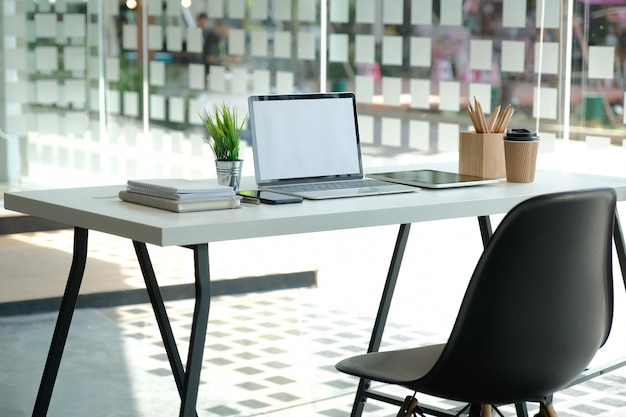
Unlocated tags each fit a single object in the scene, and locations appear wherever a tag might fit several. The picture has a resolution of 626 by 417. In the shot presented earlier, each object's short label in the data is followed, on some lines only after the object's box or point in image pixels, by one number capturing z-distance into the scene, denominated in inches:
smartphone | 134.9
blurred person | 315.4
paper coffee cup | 161.2
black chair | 104.6
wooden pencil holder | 165.0
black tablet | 153.1
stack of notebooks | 126.7
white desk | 118.2
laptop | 147.5
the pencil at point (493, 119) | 167.3
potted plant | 145.6
